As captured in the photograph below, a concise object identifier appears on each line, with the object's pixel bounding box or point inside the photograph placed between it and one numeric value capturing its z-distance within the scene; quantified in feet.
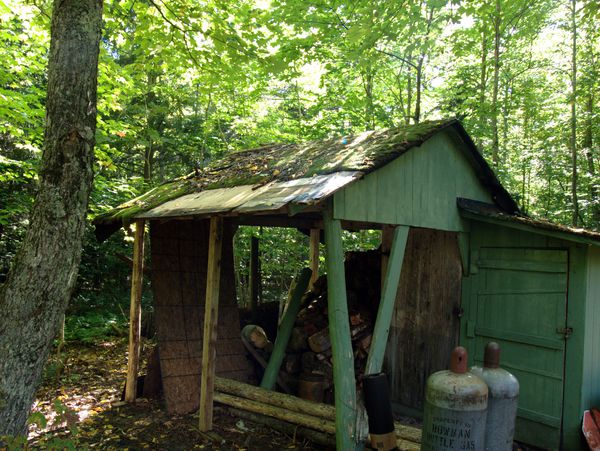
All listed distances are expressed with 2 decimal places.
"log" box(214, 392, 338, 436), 17.38
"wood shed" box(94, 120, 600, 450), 15.65
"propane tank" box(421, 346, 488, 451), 10.41
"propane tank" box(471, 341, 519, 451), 10.99
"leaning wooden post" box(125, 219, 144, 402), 21.70
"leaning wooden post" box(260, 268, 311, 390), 21.62
